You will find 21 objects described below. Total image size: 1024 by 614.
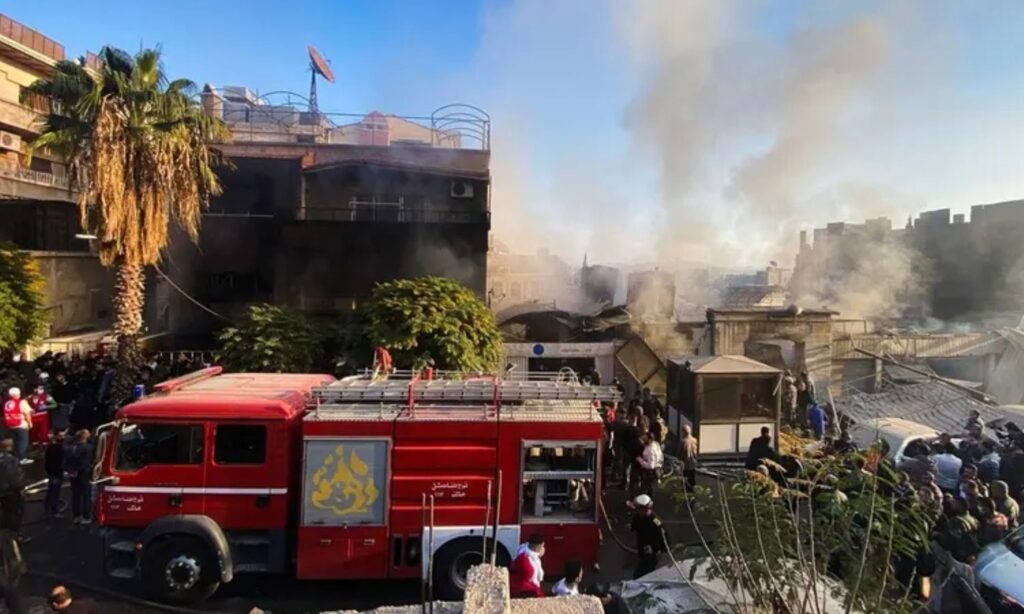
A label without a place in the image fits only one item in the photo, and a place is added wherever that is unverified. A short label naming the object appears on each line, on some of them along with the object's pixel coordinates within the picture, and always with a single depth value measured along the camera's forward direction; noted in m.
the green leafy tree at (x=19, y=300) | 14.27
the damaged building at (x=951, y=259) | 37.31
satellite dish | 38.97
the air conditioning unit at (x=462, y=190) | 22.06
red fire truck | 6.57
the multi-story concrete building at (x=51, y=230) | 19.30
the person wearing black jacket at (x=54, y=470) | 8.66
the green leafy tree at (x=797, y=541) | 3.14
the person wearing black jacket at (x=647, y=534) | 6.64
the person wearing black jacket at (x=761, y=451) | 9.30
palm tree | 11.96
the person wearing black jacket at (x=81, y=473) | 8.55
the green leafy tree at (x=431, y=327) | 12.38
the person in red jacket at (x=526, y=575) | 5.59
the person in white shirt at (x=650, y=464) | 9.09
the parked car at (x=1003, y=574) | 5.59
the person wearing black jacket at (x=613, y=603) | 4.30
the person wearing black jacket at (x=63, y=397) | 12.62
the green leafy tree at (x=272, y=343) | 12.59
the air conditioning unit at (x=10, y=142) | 26.73
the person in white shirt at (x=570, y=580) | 5.35
